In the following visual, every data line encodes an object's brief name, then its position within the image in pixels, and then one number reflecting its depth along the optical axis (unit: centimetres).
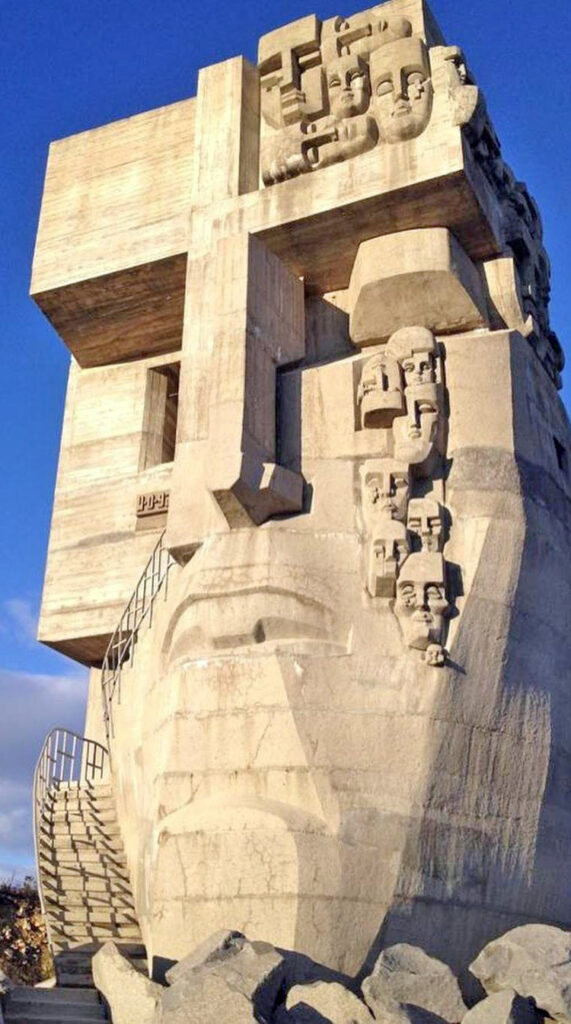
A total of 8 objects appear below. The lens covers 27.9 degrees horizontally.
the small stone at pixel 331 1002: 661
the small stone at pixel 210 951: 696
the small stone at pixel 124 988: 718
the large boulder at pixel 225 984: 621
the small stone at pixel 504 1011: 638
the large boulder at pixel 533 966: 679
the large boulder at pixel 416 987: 676
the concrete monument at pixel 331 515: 819
